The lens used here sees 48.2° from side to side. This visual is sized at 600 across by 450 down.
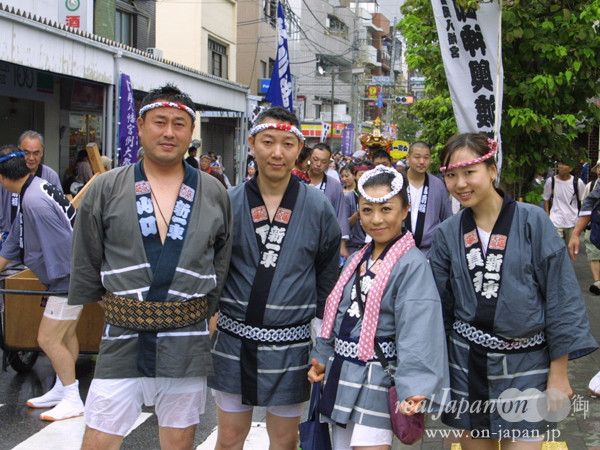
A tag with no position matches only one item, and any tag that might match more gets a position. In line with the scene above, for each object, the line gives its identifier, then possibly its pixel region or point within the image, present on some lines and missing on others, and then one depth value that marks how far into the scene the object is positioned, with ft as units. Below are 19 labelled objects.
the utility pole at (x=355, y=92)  168.57
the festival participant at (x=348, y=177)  33.60
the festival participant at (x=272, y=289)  11.53
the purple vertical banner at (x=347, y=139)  134.51
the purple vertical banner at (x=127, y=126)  38.86
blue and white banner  47.24
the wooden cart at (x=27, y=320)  19.51
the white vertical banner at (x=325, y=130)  112.68
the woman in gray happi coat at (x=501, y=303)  10.21
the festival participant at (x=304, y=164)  24.73
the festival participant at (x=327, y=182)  24.82
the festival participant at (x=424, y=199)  20.36
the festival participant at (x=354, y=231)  24.56
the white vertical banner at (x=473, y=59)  18.85
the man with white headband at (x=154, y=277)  10.55
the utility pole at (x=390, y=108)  180.99
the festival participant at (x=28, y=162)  22.33
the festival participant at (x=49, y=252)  17.16
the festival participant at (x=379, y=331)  9.71
